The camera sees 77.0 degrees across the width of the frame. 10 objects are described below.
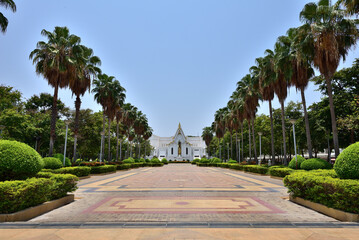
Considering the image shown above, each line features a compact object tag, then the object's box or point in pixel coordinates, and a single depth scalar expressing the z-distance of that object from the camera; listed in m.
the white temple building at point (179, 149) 103.12
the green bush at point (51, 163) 16.52
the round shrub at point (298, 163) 19.31
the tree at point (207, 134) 80.38
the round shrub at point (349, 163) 7.18
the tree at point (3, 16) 12.77
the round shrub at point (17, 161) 7.33
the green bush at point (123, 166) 32.18
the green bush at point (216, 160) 50.99
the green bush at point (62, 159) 20.82
